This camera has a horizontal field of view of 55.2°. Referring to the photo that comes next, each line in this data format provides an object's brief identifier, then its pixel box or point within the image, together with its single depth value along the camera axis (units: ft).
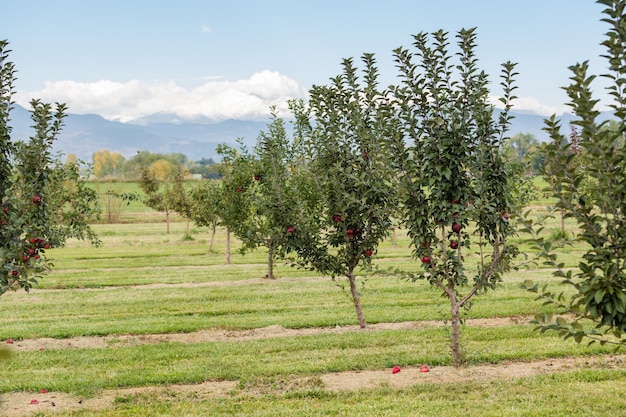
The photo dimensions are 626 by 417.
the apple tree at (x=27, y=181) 24.14
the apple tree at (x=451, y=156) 25.36
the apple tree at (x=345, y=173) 29.25
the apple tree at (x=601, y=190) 14.51
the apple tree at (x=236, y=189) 62.75
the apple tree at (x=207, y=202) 70.13
